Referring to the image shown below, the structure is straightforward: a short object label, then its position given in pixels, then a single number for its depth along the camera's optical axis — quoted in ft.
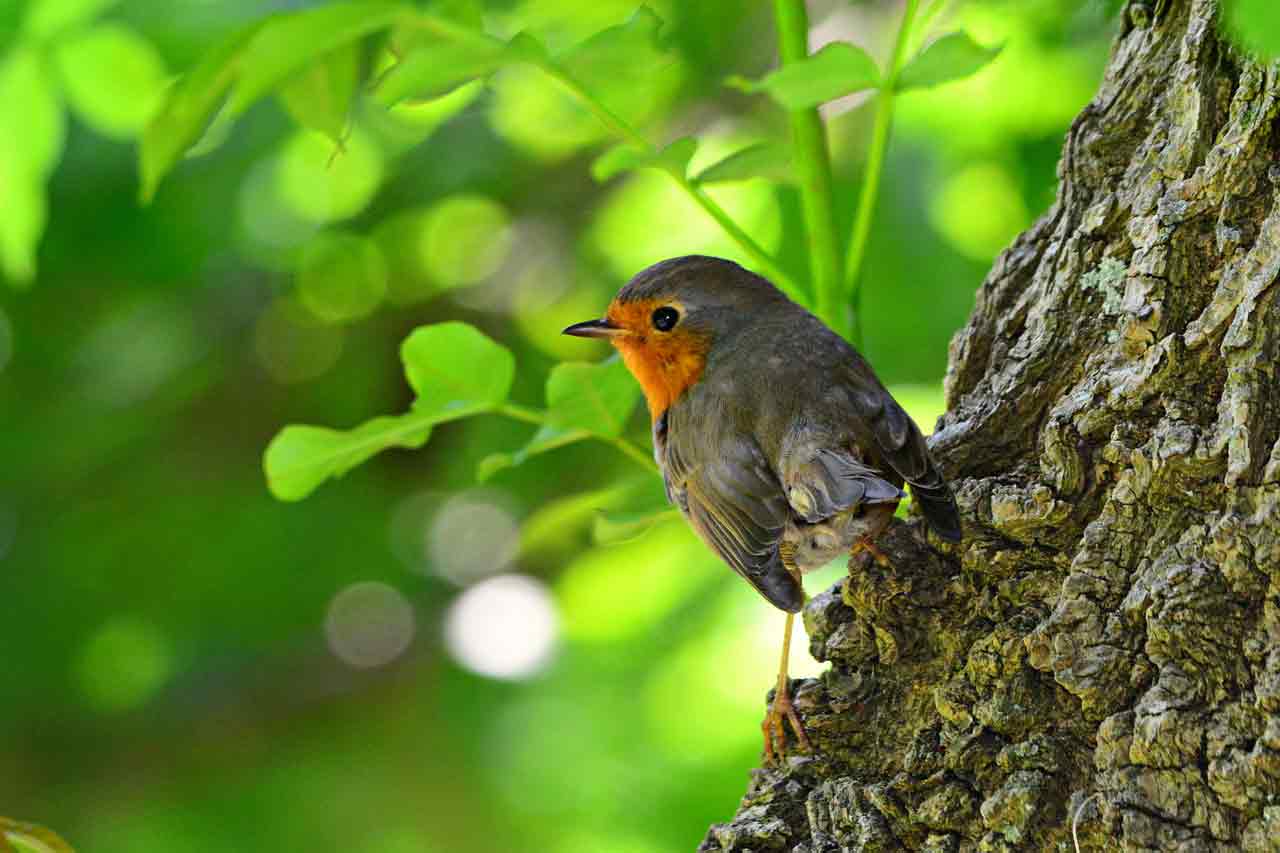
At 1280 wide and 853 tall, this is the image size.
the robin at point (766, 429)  15.29
